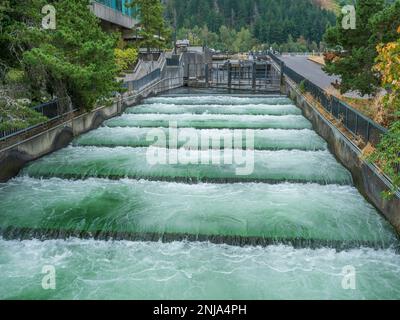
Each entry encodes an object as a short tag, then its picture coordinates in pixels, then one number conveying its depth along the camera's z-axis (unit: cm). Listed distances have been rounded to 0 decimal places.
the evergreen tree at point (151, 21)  5222
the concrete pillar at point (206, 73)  4500
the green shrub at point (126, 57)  3707
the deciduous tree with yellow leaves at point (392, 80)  842
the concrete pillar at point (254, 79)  4203
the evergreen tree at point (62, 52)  1495
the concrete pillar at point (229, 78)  4355
